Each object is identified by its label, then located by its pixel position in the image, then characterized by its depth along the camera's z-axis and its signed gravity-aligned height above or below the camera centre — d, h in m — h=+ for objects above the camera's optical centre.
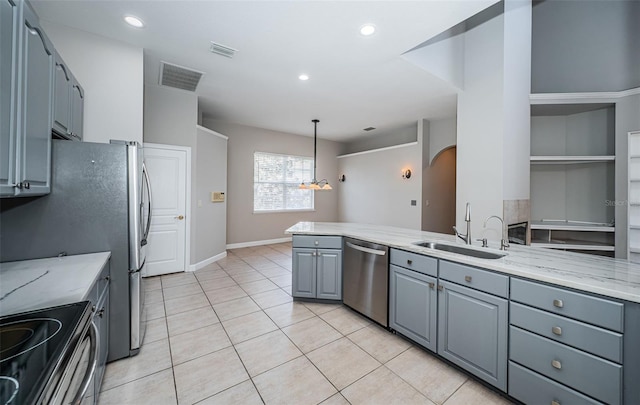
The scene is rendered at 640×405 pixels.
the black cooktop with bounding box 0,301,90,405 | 0.67 -0.52
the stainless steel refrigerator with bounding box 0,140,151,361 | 1.72 -0.15
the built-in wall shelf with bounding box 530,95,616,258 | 3.47 +0.49
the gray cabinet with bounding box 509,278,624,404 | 1.28 -0.80
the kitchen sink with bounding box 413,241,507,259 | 2.07 -0.42
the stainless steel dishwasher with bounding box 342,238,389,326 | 2.47 -0.81
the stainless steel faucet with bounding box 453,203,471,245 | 2.21 -0.30
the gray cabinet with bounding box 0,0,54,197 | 1.19 +0.52
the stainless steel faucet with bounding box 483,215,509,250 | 2.11 -0.35
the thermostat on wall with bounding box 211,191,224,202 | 4.82 +0.09
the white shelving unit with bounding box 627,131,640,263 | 2.96 +0.10
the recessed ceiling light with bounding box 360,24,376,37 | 2.42 +1.73
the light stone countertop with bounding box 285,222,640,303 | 1.33 -0.41
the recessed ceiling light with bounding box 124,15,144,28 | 2.34 +1.73
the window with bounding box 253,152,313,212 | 6.38 +0.54
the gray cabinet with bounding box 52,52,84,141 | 1.82 +0.79
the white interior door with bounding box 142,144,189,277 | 3.88 -0.15
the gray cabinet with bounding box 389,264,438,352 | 2.07 -0.91
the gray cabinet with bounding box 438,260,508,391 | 1.66 -0.87
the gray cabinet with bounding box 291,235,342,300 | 2.97 -0.80
